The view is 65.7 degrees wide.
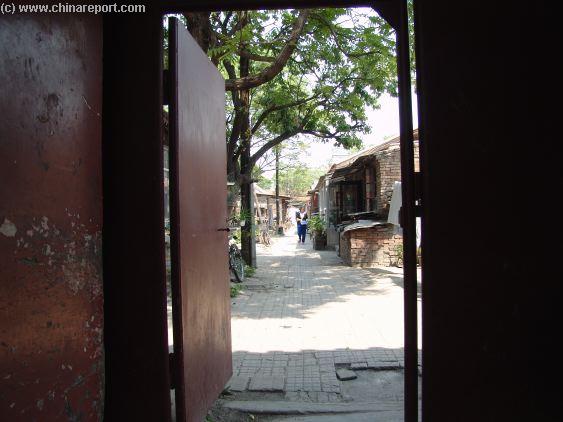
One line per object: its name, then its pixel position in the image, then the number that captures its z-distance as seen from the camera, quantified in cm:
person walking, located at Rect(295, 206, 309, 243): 2244
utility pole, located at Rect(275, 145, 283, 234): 2896
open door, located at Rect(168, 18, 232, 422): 263
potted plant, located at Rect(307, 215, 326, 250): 1898
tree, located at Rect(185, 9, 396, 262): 712
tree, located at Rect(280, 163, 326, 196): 5631
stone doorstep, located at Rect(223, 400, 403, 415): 329
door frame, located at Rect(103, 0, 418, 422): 248
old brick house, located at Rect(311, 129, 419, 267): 1207
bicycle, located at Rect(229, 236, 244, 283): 961
